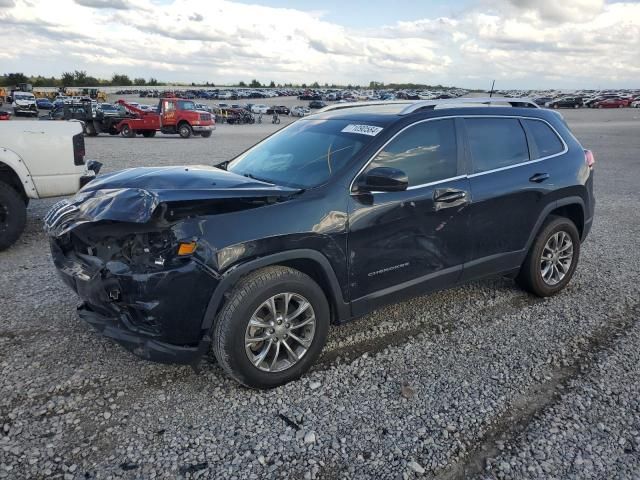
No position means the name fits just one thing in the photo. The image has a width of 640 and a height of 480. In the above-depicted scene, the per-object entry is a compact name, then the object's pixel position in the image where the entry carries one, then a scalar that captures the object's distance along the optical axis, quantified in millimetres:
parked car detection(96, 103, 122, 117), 25438
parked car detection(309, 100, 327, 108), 57250
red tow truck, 25234
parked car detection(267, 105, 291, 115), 54594
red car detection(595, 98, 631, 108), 66250
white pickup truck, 5965
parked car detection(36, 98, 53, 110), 46291
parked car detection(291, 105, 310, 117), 49884
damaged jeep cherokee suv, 3018
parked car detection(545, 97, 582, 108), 65469
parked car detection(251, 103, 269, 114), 55438
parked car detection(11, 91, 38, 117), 38500
